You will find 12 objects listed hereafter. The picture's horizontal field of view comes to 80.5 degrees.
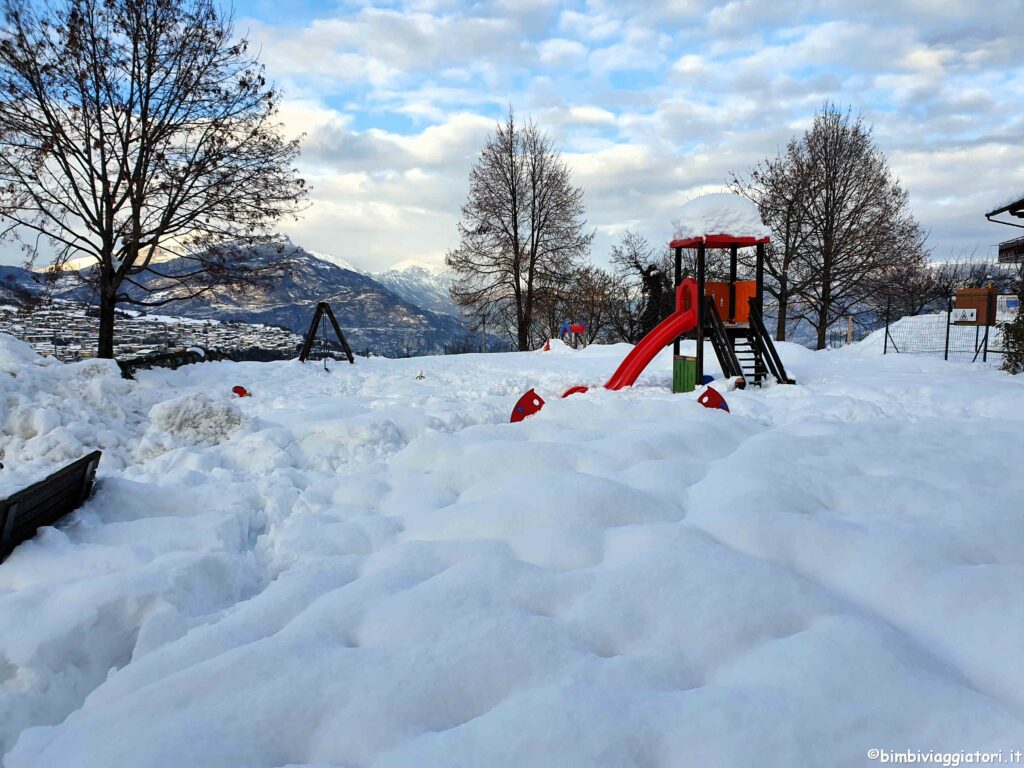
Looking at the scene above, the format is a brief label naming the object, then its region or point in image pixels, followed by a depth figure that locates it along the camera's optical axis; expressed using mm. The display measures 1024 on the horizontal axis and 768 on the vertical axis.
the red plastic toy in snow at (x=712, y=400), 7297
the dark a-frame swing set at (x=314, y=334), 14266
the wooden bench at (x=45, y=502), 3249
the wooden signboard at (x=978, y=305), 14922
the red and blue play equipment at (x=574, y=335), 22856
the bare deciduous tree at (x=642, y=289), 31562
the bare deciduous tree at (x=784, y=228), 22281
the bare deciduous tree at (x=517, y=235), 26000
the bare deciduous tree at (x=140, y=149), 11773
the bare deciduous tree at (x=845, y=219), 21672
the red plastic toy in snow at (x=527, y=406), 7484
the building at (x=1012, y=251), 26017
